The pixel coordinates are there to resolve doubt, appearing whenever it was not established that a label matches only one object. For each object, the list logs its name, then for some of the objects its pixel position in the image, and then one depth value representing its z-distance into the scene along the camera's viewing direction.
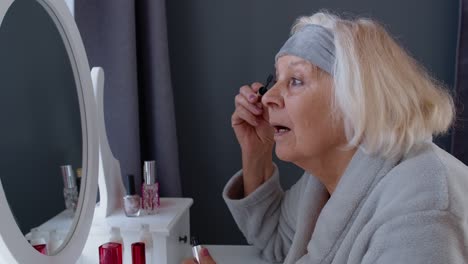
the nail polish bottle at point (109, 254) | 0.80
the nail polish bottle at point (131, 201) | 1.01
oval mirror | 0.65
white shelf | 0.95
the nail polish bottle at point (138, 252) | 0.85
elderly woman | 0.62
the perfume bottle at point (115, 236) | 0.86
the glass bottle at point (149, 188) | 1.06
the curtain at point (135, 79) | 1.24
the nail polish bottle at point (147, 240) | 0.92
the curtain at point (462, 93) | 1.41
